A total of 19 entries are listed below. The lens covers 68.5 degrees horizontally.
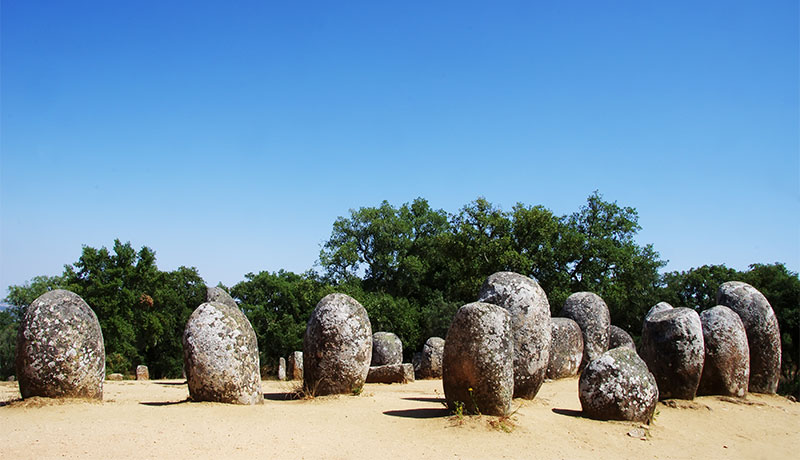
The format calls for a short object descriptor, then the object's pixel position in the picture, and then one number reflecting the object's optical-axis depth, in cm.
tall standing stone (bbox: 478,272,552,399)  1229
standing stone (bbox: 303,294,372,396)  1280
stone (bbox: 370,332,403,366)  2009
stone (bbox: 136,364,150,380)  2443
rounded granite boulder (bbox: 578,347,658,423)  1062
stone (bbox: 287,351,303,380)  2115
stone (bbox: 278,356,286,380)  2398
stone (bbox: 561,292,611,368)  2014
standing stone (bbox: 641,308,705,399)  1359
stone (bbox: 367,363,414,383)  1842
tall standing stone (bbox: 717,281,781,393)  1614
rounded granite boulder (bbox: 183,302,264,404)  1055
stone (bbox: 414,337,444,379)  2102
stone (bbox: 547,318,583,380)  1845
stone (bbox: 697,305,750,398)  1469
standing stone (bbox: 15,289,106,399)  1018
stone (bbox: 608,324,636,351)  2170
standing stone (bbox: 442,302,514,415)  955
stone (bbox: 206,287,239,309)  1899
